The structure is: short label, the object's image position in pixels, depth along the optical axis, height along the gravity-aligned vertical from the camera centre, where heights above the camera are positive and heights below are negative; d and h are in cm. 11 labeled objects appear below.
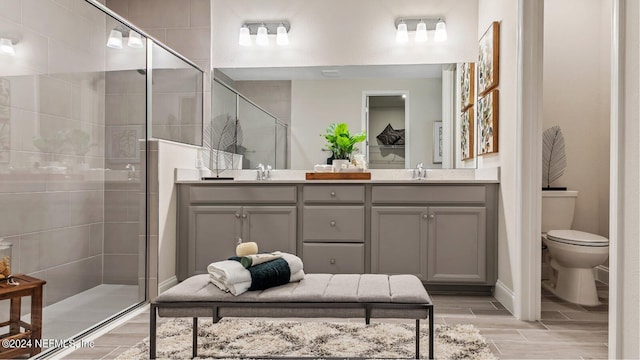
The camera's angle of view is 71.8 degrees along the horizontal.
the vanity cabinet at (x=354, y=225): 320 -35
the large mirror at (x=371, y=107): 372 +61
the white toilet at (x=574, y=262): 297 -57
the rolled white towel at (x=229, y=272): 186 -41
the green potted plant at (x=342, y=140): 367 +32
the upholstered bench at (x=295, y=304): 181 -52
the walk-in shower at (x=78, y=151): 204 +13
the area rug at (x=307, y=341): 211 -84
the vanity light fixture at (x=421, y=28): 369 +127
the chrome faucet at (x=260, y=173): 376 +4
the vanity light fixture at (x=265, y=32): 382 +126
